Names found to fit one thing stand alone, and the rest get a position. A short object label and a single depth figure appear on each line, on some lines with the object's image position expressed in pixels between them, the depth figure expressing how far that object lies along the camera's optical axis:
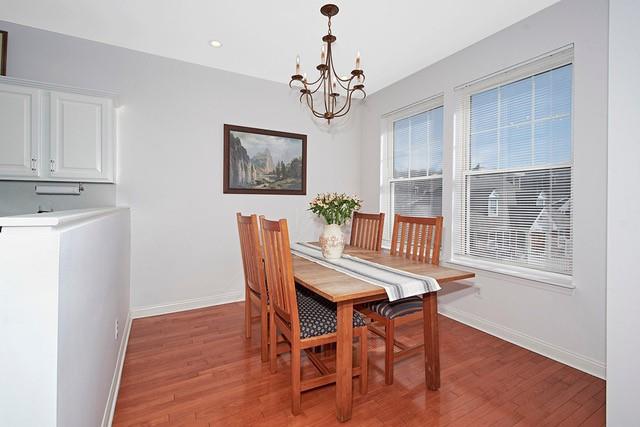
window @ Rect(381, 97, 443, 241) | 3.36
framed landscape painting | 3.46
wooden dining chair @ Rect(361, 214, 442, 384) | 1.95
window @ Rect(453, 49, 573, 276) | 2.30
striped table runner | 1.60
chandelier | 2.07
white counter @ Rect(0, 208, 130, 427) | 0.74
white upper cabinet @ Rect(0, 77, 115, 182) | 2.28
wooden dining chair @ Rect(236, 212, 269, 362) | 2.07
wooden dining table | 1.56
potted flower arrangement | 2.14
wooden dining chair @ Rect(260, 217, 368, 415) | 1.62
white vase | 2.26
